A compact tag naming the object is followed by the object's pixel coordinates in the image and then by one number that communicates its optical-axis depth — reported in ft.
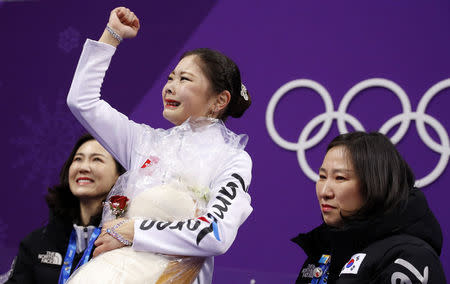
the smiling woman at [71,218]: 25.20
